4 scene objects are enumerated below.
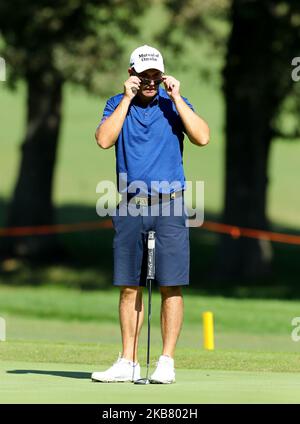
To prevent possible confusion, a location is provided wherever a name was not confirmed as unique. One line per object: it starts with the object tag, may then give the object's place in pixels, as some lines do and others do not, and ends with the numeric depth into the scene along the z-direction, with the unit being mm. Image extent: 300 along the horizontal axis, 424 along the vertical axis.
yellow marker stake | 13016
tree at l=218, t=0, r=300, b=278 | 26984
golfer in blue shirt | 9336
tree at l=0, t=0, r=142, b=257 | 28703
